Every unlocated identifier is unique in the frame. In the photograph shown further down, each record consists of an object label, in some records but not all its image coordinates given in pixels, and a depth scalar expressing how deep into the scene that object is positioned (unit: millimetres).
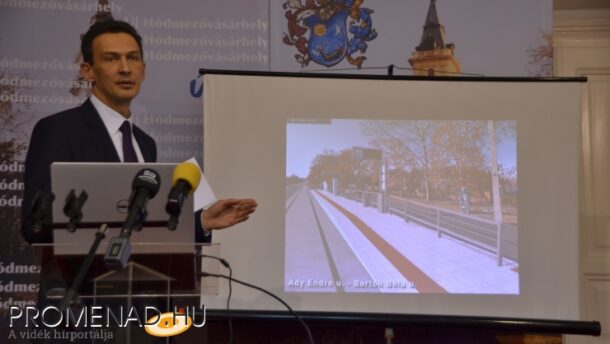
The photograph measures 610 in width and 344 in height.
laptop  1610
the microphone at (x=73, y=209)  1499
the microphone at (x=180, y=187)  1413
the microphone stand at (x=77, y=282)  1284
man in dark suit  2740
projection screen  3168
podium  1561
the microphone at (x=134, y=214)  1266
